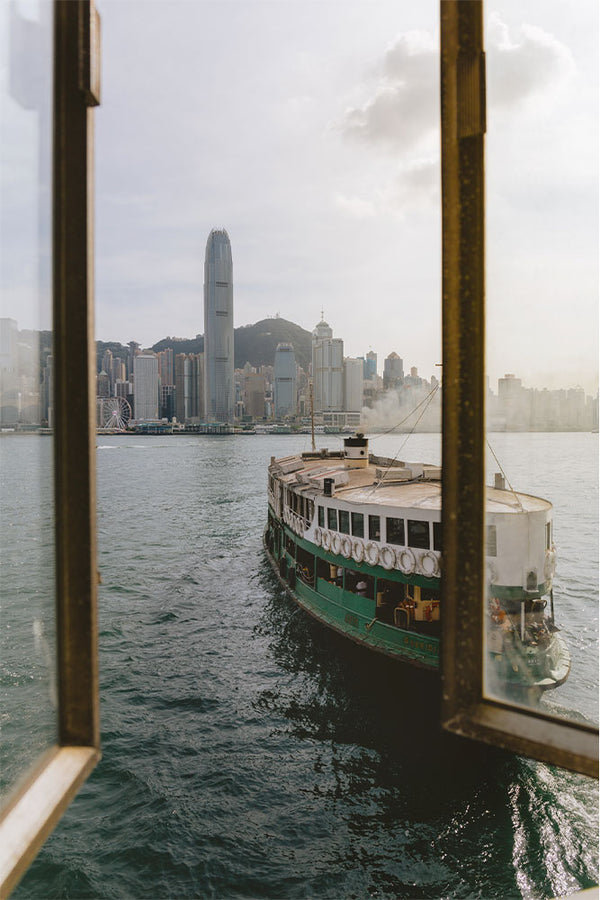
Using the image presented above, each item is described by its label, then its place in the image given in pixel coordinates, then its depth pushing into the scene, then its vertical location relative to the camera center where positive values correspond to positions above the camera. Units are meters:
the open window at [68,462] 1.34 -0.08
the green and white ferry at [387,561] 8.48 -2.42
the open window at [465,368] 1.30 +0.13
